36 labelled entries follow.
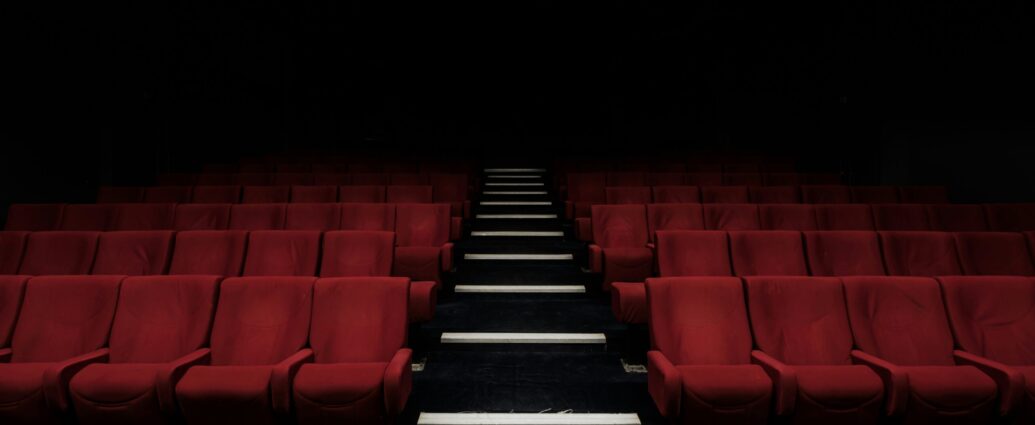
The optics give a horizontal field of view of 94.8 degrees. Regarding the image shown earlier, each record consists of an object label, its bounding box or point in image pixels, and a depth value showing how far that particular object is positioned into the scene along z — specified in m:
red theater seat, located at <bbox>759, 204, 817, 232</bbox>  4.16
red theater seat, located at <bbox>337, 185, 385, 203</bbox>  4.97
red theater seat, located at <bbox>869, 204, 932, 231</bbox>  4.16
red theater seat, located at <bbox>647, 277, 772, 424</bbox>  2.21
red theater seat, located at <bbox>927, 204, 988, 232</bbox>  4.15
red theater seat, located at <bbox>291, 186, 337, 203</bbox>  4.93
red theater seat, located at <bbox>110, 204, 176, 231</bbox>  4.13
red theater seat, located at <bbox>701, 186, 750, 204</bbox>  4.91
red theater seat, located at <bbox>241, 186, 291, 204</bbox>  4.89
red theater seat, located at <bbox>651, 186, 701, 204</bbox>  4.97
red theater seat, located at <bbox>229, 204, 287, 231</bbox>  4.13
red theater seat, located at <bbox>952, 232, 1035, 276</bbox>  3.36
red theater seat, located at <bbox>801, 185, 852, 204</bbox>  4.90
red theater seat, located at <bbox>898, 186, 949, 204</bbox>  5.03
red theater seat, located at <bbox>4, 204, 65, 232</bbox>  4.07
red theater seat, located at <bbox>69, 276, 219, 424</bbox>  2.56
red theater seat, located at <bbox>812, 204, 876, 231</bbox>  4.14
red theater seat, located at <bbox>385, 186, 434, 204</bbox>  5.02
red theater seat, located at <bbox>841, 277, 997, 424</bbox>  2.29
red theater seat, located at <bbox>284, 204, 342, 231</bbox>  4.14
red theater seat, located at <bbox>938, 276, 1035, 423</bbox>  2.56
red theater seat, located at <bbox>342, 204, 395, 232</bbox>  4.21
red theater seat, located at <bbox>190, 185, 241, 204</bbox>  4.87
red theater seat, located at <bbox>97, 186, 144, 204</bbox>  4.84
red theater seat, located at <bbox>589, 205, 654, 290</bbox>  3.67
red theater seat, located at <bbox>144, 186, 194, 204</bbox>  4.85
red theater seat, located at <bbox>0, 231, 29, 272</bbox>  3.33
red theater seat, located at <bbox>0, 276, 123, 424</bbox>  2.57
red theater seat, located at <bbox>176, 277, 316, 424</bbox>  2.35
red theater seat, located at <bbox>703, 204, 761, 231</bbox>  4.17
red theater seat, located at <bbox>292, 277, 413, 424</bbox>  2.20
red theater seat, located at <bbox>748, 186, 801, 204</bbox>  4.94
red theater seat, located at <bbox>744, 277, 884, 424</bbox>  2.44
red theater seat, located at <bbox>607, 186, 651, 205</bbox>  4.97
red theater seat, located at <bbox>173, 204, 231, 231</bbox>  4.14
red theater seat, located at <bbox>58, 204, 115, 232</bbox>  4.13
